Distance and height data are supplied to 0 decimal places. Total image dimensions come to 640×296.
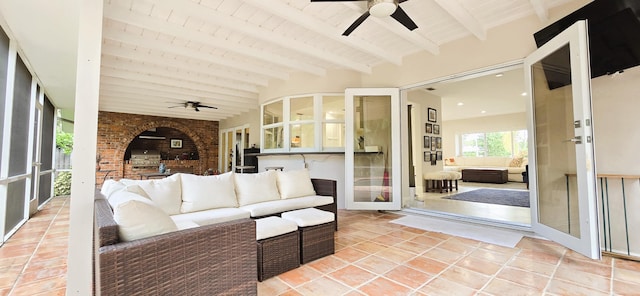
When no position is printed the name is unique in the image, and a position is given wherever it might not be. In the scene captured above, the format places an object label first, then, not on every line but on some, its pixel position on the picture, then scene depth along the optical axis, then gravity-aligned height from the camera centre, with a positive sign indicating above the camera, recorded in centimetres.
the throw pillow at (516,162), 914 -26
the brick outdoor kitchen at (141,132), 820 +56
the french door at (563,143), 215 +11
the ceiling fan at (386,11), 241 +142
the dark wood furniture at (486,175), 849 -70
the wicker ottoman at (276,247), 205 -75
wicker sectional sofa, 115 -49
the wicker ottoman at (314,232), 236 -72
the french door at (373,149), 431 +12
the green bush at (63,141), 697 +48
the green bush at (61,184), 659 -66
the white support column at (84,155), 159 +2
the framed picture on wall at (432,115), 669 +107
